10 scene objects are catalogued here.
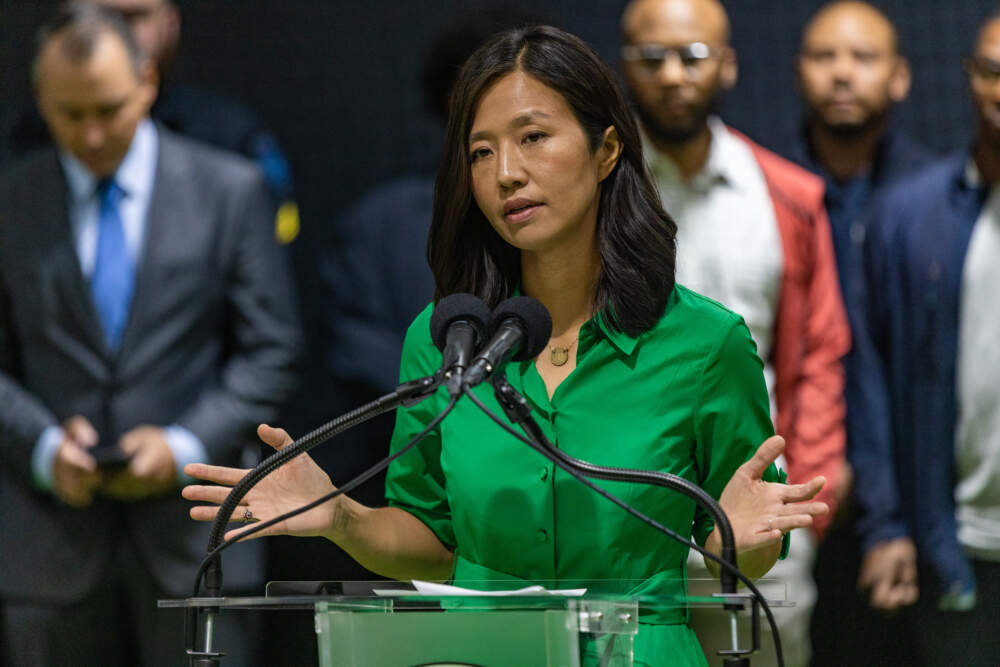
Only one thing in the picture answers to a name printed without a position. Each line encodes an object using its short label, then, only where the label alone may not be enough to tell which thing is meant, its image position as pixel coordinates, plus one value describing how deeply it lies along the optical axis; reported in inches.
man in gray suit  285.0
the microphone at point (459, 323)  134.3
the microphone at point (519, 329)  135.6
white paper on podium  129.6
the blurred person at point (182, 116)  321.1
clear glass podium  128.0
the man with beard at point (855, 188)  299.4
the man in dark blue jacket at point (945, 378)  294.7
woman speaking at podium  159.5
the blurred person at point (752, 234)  281.3
